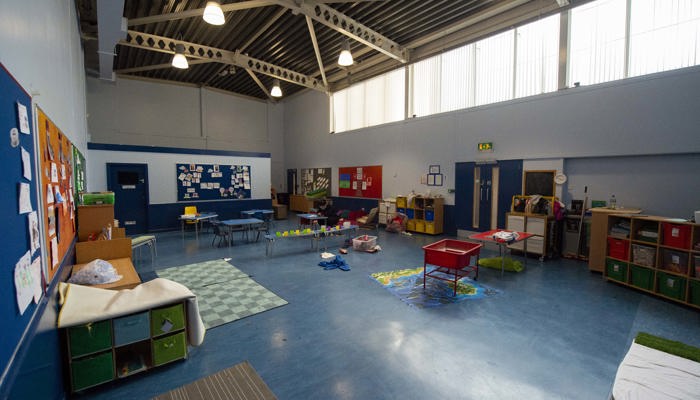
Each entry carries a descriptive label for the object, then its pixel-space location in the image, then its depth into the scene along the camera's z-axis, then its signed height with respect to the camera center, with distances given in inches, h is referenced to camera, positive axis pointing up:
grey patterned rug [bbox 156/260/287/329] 148.9 -63.9
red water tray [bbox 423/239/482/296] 164.4 -42.2
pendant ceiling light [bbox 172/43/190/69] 282.4 +114.5
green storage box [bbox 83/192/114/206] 183.3 -9.8
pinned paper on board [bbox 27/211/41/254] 64.0 -10.8
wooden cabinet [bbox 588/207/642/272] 203.0 -37.0
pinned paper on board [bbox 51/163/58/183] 97.6 +3.3
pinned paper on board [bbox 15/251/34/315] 53.9 -19.2
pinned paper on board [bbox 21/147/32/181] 62.6 +3.8
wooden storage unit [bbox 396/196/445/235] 339.9 -35.0
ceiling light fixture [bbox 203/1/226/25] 192.9 +109.8
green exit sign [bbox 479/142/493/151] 297.4 +36.6
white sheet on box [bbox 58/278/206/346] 91.3 -39.7
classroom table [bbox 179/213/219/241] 315.3 -36.3
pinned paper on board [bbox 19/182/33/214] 59.0 -3.4
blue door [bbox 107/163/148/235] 343.9 -12.4
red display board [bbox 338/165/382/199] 424.5 +1.2
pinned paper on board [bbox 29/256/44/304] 65.1 -21.8
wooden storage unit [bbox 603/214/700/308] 156.1 -41.7
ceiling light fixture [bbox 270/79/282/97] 358.9 +110.5
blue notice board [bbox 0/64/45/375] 48.7 -7.0
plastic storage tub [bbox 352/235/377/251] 271.0 -55.1
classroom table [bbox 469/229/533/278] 202.2 -38.6
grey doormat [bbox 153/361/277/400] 58.3 -41.5
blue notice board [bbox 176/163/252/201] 384.5 +1.0
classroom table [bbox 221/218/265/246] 285.1 -38.7
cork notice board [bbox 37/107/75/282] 84.4 -2.5
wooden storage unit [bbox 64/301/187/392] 92.3 -53.8
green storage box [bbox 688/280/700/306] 151.7 -56.2
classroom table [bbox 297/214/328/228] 329.5 -46.9
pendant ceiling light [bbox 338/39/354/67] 264.5 +111.4
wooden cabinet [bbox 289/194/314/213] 520.2 -37.0
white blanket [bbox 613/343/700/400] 70.1 -49.1
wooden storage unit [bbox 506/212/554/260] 243.3 -39.6
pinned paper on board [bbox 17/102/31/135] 61.7 +13.8
